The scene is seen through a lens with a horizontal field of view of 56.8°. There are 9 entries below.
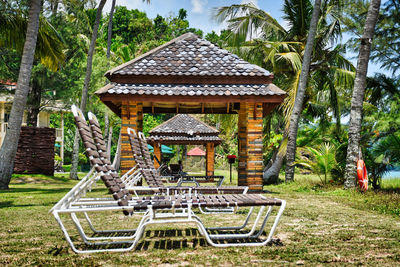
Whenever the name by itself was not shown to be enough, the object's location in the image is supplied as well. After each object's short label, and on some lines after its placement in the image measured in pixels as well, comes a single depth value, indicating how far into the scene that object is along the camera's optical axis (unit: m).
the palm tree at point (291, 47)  15.77
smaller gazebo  19.53
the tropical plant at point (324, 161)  12.84
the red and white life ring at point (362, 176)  10.89
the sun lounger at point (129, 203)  3.54
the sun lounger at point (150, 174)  5.56
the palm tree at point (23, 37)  13.66
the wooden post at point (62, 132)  32.31
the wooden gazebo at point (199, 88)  9.92
